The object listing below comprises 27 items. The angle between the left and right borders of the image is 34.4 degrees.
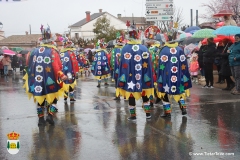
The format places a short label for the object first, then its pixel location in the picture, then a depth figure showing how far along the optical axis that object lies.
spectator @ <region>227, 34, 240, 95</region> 11.43
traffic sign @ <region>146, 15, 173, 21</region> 16.69
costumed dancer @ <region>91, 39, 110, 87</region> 15.50
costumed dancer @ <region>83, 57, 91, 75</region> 25.47
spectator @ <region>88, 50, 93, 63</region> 32.39
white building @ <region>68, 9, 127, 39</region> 74.56
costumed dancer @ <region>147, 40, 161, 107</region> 8.99
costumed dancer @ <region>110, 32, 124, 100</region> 12.21
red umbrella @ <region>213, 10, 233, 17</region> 15.17
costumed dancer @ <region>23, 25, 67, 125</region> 7.87
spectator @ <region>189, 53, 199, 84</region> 16.38
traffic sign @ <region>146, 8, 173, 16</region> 16.77
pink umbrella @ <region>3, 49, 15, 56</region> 25.79
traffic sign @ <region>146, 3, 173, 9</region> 16.77
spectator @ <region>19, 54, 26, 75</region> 28.25
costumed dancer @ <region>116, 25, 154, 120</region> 7.98
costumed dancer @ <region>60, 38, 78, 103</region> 11.27
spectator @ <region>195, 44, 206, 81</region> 14.51
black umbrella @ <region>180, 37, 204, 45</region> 18.28
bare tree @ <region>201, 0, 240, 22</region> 27.23
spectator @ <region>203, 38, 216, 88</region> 13.92
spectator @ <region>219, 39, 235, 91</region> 12.84
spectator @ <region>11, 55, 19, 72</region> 28.64
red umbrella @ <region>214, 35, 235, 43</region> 14.12
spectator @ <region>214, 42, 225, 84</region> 13.62
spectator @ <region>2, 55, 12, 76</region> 26.08
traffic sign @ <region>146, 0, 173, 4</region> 16.72
